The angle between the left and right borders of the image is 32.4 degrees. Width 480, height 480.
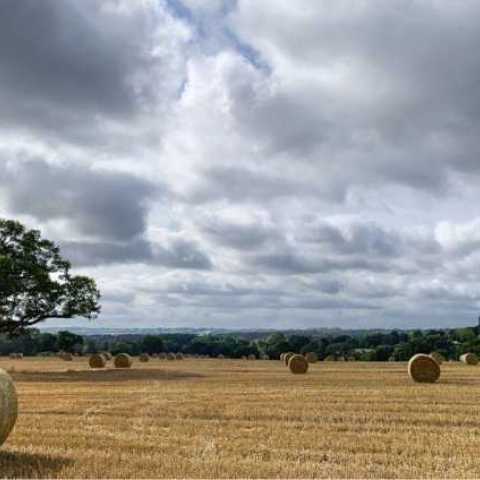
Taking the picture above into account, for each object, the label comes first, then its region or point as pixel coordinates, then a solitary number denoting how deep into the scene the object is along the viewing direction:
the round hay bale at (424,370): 32.06
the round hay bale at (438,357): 54.49
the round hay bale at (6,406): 13.26
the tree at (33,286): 44.16
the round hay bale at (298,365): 40.28
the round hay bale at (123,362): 48.75
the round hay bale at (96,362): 49.12
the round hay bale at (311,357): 56.81
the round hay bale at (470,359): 52.03
